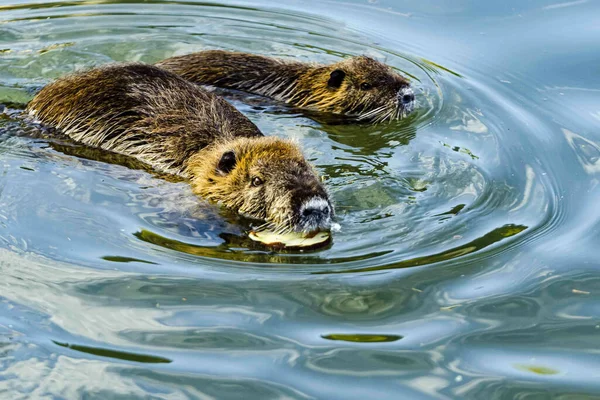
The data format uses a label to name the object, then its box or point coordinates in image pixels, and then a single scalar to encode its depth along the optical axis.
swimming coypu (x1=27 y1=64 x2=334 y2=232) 10.73
